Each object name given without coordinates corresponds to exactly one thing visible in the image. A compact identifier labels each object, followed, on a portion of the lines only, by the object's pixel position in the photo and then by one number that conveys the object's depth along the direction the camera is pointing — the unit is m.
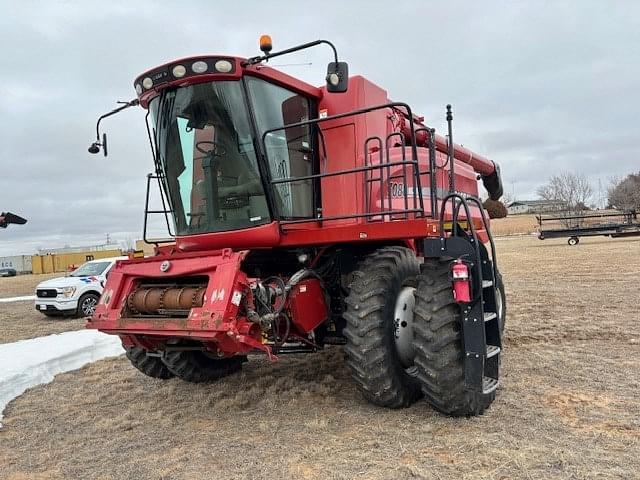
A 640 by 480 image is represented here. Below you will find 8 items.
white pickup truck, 14.03
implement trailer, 30.61
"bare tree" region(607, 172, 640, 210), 57.03
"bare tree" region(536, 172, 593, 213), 60.14
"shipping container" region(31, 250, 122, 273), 63.31
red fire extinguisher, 4.29
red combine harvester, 4.41
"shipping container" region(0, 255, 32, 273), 77.56
